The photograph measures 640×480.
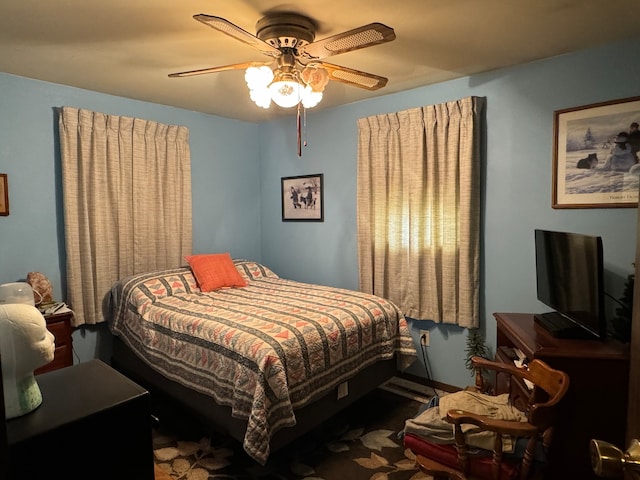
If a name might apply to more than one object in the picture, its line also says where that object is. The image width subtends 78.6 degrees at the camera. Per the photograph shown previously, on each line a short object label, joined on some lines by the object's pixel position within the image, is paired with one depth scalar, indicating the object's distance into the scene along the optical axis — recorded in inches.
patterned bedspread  77.3
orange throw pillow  129.6
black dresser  32.7
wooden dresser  69.4
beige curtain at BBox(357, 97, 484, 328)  112.8
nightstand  103.7
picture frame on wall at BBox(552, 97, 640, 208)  89.4
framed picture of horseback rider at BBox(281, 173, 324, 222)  153.1
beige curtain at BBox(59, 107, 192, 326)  118.1
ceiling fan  74.9
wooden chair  57.4
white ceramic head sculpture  34.7
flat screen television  72.9
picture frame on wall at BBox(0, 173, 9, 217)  107.6
